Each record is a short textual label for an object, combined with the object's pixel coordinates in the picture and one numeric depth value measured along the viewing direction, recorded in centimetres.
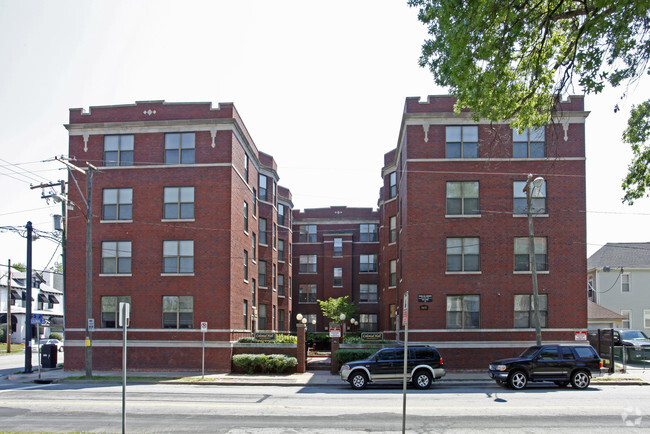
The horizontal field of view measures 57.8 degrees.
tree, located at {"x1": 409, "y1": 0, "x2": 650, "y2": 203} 950
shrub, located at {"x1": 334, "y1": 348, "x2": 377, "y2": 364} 2855
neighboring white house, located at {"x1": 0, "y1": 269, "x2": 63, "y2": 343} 6856
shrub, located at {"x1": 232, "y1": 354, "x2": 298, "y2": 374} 2920
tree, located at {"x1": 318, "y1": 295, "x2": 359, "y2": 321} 5022
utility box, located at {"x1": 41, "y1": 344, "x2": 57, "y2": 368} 3328
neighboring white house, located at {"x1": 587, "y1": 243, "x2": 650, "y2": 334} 5041
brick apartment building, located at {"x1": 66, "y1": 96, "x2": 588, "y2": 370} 2941
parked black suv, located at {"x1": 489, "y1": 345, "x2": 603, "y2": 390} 2262
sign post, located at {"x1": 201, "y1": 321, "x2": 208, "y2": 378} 2731
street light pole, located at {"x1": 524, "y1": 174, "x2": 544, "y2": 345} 2589
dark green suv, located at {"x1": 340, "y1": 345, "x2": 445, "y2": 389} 2353
